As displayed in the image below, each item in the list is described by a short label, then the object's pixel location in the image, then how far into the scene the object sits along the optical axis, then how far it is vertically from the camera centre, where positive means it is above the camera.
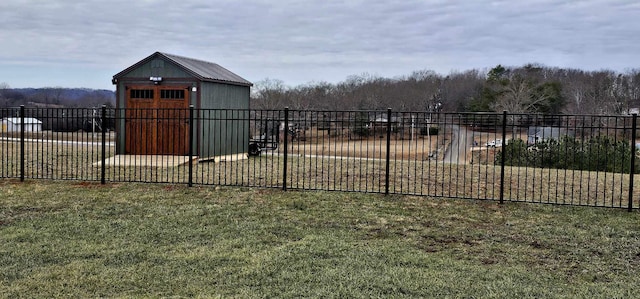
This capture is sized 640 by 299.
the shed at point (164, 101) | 13.40 +0.59
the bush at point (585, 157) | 15.79 -0.80
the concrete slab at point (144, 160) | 12.40 -0.87
